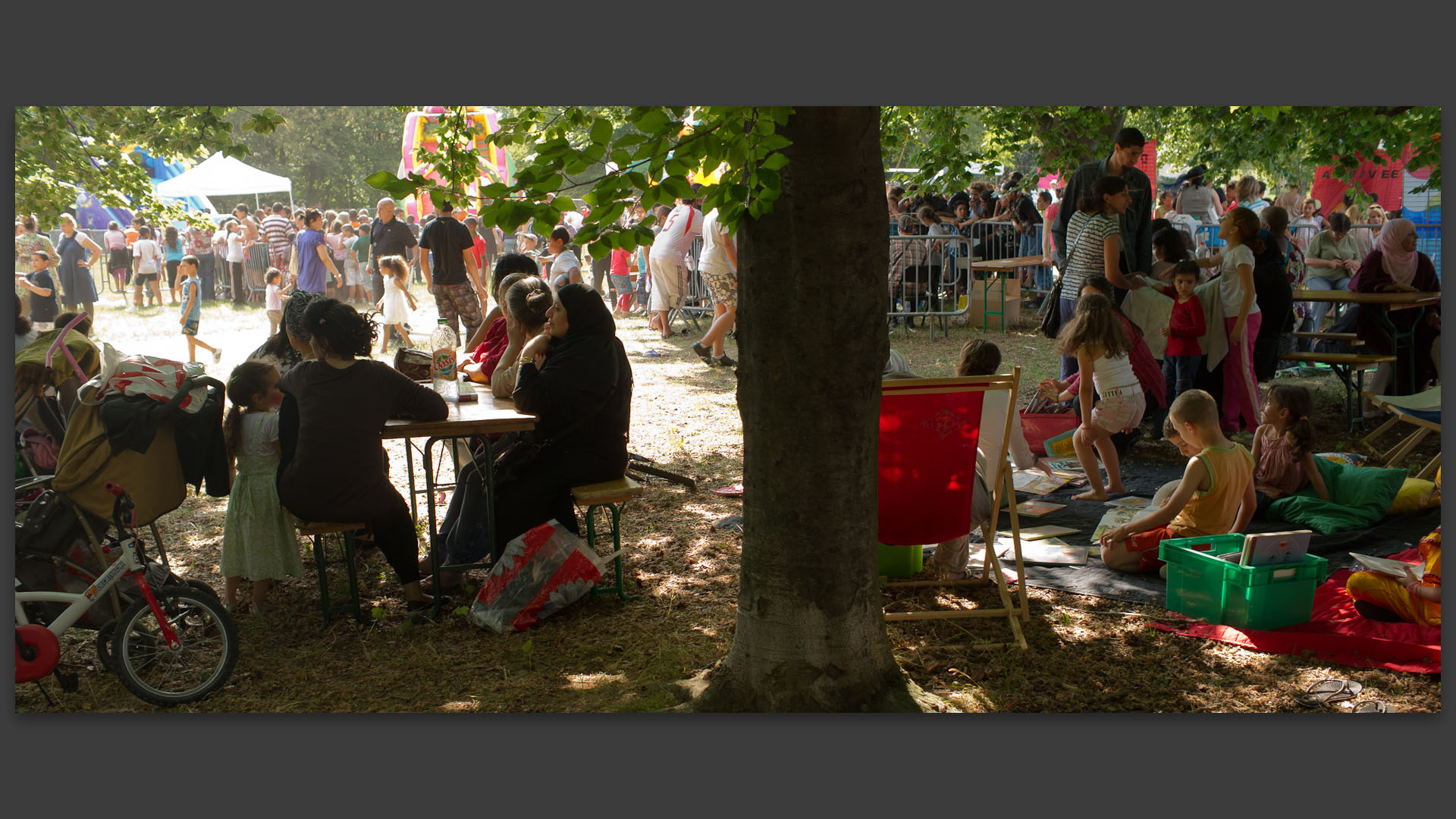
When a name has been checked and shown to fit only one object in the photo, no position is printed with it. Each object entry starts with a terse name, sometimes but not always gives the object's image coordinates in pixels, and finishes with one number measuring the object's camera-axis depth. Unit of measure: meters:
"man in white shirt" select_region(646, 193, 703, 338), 12.94
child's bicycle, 3.57
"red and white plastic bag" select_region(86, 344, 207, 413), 3.98
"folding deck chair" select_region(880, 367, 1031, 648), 4.10
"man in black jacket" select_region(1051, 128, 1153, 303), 6.94
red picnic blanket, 3.78
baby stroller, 3.74
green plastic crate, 4.04
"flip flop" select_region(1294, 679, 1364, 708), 3.59
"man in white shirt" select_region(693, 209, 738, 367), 10.74
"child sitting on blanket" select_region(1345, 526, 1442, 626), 3.84
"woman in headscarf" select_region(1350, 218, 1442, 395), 7.60
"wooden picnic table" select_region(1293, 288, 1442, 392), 7.31
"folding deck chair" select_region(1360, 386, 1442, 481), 6.15
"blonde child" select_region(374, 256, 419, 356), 11.59
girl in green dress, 4.41
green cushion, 5.34
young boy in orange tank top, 4.70
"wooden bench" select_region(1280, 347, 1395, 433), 7.41
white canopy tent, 17.14
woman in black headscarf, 4.64
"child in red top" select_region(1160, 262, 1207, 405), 7.20
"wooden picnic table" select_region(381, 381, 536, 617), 4.34
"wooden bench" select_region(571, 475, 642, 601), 4.55
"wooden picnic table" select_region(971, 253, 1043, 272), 12.48
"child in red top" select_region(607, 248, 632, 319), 15.63
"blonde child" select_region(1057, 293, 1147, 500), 5.96
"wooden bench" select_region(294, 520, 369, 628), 4.27
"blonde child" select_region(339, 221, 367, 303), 14.62
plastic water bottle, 5.20
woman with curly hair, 4.23
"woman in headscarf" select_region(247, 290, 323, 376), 4.72
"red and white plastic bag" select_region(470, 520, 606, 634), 4.34
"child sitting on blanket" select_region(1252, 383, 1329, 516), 5.50
